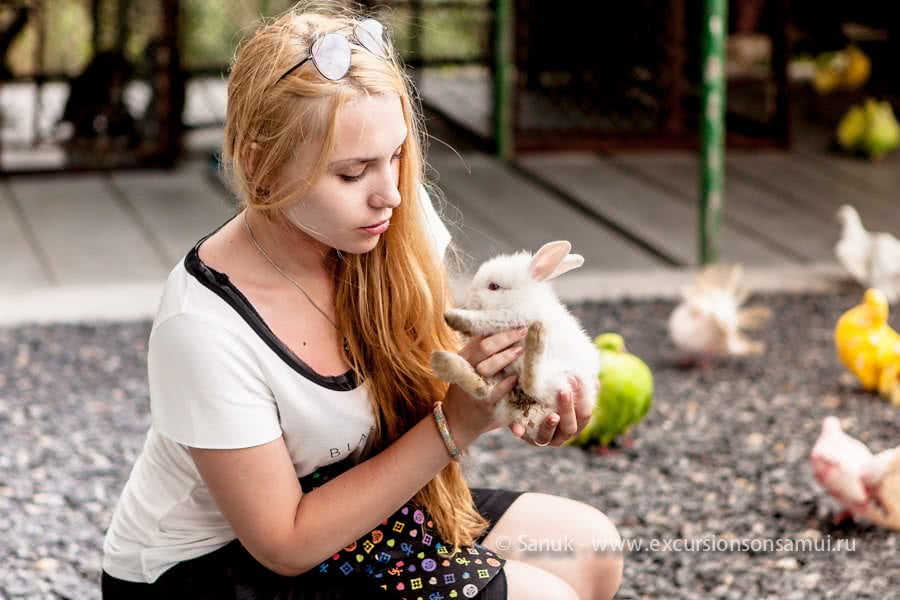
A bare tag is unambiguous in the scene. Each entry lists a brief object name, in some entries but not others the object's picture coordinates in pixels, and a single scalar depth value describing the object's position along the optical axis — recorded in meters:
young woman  3.07
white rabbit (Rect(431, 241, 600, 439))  3.02
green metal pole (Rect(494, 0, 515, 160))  10.80
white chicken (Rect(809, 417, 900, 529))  4.84
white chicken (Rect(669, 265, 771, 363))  6.66
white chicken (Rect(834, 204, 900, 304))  7.71
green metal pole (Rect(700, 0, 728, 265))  8.01
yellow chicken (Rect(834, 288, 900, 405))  6.34
